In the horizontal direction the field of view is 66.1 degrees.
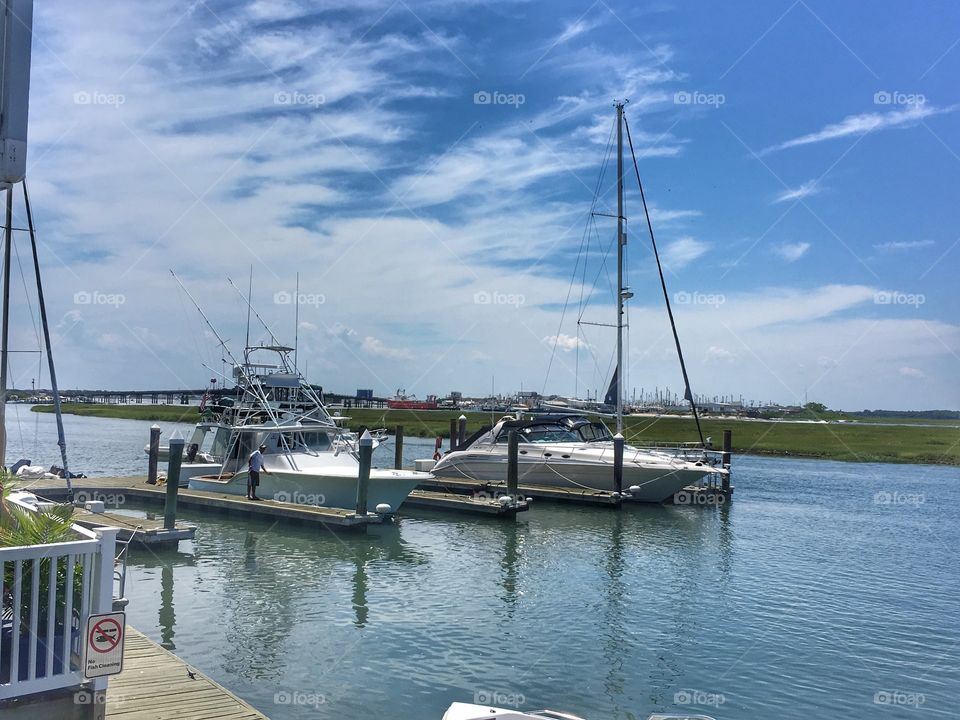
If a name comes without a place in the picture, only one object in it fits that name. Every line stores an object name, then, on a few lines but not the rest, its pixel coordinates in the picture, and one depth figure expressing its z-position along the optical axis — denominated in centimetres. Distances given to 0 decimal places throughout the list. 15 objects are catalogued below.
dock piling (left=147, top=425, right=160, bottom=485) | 2731
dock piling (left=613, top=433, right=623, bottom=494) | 2853
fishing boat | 2358
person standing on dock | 2428
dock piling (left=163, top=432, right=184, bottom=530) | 1904
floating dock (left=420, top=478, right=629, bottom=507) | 2834
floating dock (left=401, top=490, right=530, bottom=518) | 2558
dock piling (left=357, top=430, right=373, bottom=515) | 2150
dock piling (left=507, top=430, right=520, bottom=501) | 2657
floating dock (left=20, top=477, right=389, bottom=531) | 2133
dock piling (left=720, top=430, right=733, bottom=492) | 3178
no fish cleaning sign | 564
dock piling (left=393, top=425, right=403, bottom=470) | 3366
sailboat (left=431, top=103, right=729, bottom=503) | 2914
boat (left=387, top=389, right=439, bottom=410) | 16050
